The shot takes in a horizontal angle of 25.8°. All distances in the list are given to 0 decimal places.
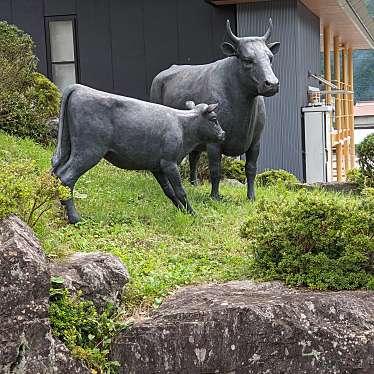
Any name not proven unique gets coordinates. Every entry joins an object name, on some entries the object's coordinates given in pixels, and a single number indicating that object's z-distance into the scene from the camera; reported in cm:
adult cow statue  1003
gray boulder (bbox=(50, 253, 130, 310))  651
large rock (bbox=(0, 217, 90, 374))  573
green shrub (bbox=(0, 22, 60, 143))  1509
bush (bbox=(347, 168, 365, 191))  1354
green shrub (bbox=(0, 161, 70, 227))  657
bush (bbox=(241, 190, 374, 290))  688
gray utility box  1697
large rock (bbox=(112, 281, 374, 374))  634
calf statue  901
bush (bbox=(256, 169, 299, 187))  1451
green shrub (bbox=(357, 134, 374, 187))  1344
